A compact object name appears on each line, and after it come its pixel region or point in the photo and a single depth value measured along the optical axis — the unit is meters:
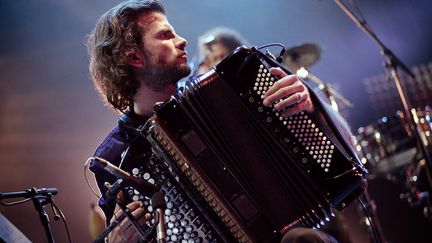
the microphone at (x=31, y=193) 2.19
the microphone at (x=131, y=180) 1.49
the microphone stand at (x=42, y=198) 2.35
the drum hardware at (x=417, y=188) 3.66
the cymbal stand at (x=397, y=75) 2.94
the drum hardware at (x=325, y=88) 3.81
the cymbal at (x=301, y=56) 4.08
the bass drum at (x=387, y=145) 4.04
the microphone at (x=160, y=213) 1.42
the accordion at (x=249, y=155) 1.63
